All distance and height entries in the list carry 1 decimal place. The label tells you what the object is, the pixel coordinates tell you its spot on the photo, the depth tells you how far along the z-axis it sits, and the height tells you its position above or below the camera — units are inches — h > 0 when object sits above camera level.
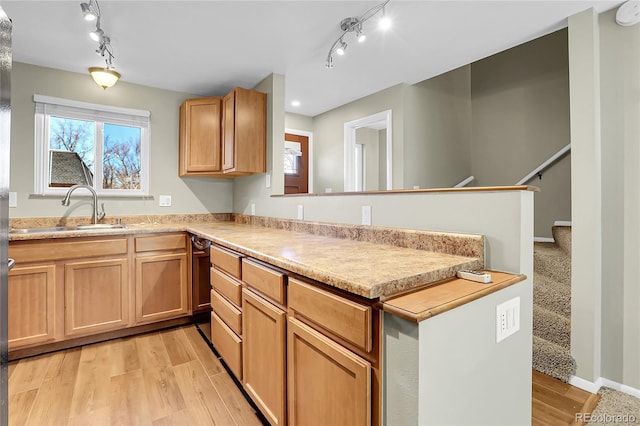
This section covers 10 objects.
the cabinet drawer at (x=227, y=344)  67.4 -31.7
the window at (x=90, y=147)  107.3 +25.3
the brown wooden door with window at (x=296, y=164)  173.5 +29.2
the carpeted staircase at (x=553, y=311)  78.1 -28.6
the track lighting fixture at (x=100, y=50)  72.0 +48.7
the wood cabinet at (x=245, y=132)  111.3 +30.8
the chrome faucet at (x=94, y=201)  103.9 +4.5
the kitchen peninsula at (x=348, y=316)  33.8 -13.6
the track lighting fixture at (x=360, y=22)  75.7 +51.2
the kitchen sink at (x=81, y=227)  100.8 -4.9
